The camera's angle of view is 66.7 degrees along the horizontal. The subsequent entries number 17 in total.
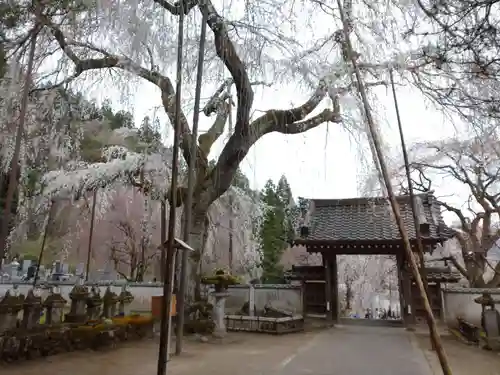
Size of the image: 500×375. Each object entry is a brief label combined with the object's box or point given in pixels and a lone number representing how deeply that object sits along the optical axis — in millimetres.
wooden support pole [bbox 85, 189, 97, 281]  13086
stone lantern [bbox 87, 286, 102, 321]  8430
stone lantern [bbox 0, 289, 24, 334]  6422
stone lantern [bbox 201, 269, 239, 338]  8797
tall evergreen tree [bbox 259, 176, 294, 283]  18672
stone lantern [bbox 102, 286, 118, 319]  8991
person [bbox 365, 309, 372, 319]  24080
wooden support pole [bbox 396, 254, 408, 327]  11445
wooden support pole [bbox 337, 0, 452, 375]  3357
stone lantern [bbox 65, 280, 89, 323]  8117
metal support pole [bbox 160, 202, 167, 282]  14498
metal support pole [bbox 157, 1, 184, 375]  3301
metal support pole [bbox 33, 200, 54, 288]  12377
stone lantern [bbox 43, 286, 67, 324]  7727
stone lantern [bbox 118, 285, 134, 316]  9655
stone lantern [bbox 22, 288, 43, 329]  6866
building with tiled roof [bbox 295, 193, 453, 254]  11578
